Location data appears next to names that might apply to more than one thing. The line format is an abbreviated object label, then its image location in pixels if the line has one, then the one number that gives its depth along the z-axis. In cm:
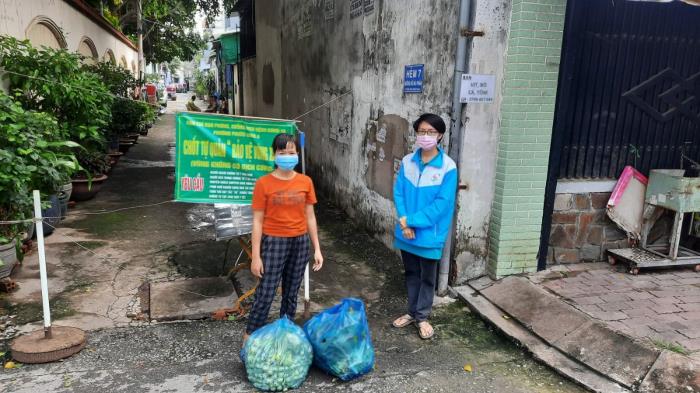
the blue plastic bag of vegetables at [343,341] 315
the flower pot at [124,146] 1294
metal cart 462
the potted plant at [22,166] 393
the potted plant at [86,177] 775
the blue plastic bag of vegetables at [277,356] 303
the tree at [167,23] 1795
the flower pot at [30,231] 526
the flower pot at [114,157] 1054
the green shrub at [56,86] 595
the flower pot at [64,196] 642
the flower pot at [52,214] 592
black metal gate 449
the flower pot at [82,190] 773
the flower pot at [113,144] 1105
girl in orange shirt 329
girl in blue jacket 362
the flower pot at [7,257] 436
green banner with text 409
